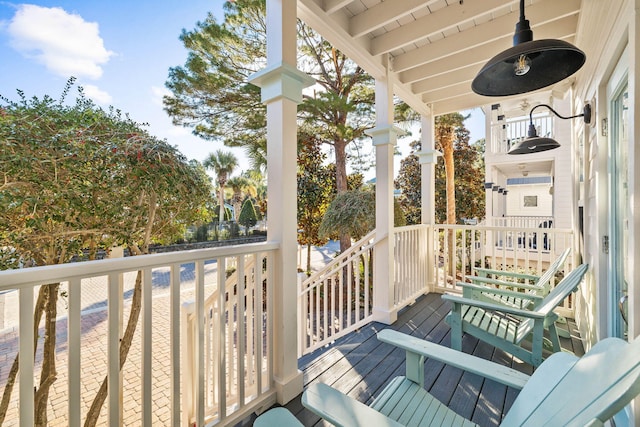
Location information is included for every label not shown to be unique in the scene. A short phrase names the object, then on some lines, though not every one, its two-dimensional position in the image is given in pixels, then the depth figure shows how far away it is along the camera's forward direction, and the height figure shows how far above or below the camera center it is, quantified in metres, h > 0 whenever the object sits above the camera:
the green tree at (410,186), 10.28 +1.07
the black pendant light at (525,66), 1.14 +0.68
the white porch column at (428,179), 4.25 +0.53
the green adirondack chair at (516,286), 2.60 -0.72
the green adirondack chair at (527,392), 0.60 -0.58
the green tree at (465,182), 10.70 +1.20
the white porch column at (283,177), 1.89 +0.26
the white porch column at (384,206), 3.18 +0.10
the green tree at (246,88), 4.89 +2.40
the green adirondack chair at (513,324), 2.03 -0.89
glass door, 1.49 +0.07
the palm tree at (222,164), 18.50 +3.51
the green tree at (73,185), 1.60 +0.21
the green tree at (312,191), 7.56 +0.66
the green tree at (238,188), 20.31 +2.20
